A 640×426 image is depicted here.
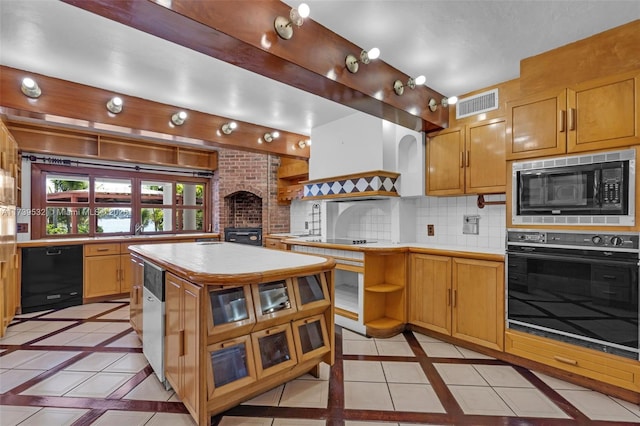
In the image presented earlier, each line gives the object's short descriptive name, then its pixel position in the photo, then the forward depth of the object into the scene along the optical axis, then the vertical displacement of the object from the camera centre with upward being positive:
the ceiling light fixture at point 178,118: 3.44 +1.06
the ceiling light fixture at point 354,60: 2.23 +1.11
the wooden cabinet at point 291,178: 5.42 +0.65
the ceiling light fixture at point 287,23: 1.75 +1.12
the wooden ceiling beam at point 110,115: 2.62 +0.98
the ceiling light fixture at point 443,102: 3.05 +1.12
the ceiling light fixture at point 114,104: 3.01 +1.06
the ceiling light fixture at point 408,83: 2.62 +1.11
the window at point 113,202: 4.49 +0.15
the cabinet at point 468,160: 2.86 +0.53
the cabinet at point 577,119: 1.97 +0.67
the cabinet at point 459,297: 2.58 -0.79
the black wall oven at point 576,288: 1.97 -0.54
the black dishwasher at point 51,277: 3.80 -0.86
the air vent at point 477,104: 2.95 +1.09
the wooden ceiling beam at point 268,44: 1.50 +0.97
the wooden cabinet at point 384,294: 3.09 -0.86
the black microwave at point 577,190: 1.99 +0.16
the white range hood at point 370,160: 3.45 +0.62
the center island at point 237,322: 1.66 -0.68
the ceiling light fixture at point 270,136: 4.25 +1.06
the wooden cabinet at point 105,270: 4.23 -0.85
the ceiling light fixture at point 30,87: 2.59 +1.06
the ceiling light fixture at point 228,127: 3.83 +1.06
